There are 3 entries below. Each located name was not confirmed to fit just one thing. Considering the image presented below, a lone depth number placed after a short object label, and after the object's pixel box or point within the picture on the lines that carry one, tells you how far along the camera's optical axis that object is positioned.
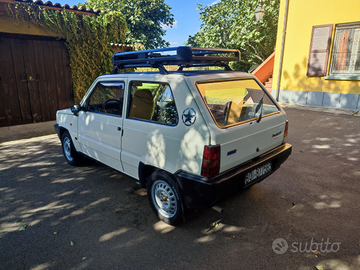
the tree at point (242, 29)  15.14
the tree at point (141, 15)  30.38
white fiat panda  2.73
